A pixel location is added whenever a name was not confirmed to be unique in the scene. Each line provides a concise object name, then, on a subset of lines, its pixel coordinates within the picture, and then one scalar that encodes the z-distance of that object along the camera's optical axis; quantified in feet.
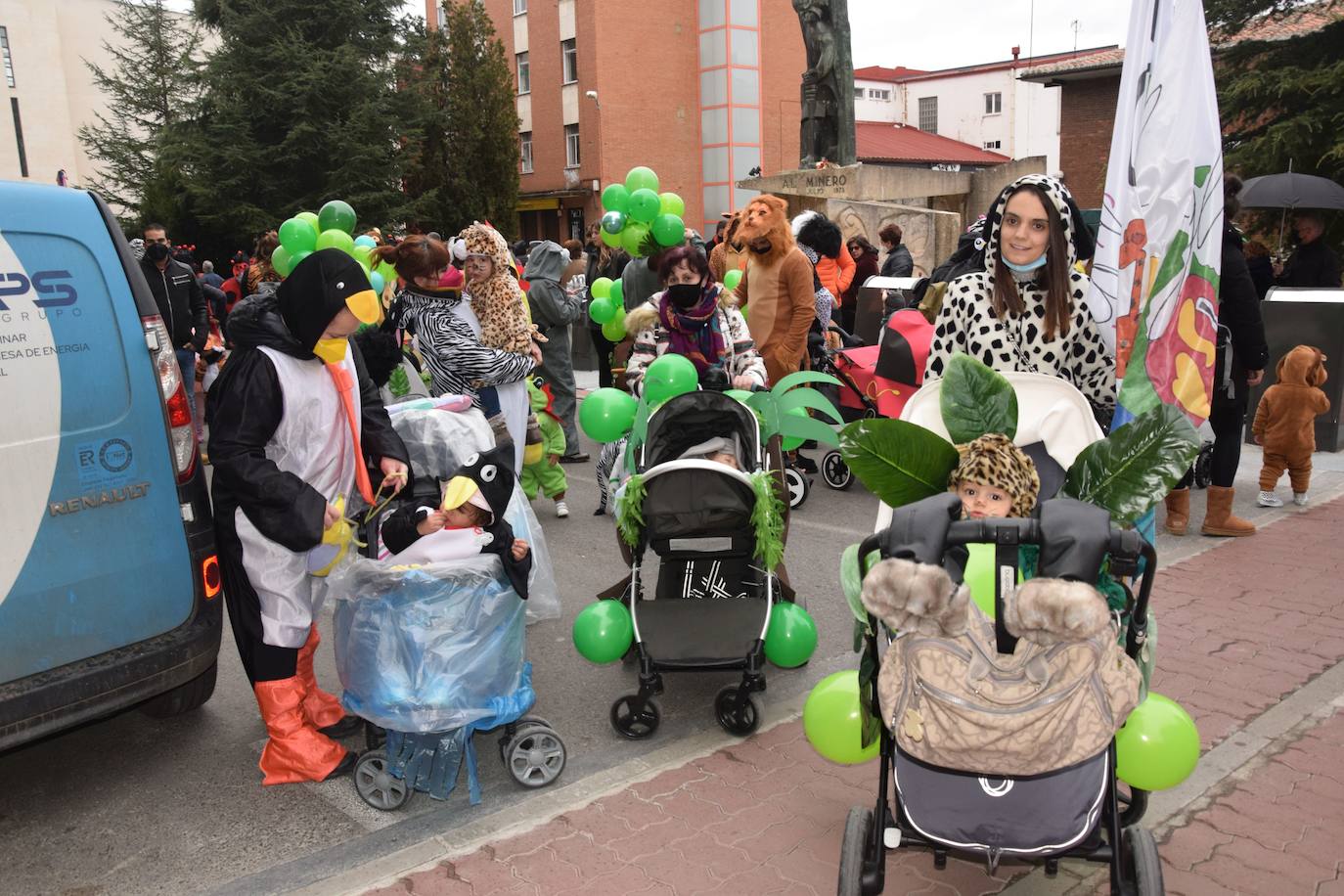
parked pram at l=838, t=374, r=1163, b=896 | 7.11
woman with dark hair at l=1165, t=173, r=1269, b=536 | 19.22
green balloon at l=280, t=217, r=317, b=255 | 20.26
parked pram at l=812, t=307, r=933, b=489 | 17.03
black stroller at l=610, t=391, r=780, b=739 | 12.86
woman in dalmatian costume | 11.09
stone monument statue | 57.62
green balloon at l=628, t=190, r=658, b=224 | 22.61
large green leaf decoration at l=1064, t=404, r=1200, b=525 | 7.88
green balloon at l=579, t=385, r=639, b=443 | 15.37
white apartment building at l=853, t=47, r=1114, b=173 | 168.55
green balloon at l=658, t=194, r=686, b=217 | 24.54
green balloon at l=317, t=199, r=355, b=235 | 22.31
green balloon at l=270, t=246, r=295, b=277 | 21.22
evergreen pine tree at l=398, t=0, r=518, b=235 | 108.78
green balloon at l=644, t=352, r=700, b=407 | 14.80
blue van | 10.50
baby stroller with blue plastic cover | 11.23
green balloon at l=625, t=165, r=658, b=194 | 23.68
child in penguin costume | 11.79
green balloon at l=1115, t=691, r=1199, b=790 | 8.44
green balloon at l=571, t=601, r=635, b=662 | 13.39
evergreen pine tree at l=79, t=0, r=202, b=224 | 90.68
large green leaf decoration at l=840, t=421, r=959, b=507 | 8.43
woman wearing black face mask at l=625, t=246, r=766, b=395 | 17.10
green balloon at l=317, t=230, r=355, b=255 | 20.57
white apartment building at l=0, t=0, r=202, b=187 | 113.91
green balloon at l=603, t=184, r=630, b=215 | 22.97
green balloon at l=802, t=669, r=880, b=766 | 9.19
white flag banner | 10.55
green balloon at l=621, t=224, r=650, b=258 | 23.15
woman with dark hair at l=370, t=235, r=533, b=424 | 19.24
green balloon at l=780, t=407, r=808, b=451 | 15.86
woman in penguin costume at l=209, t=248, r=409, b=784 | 11.39
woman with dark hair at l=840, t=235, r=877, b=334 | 40.86
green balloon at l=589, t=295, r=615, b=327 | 24.52
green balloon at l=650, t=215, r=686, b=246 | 22.88
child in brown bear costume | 22.07
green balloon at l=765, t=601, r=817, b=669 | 13.34
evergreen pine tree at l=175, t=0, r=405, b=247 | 87.51
